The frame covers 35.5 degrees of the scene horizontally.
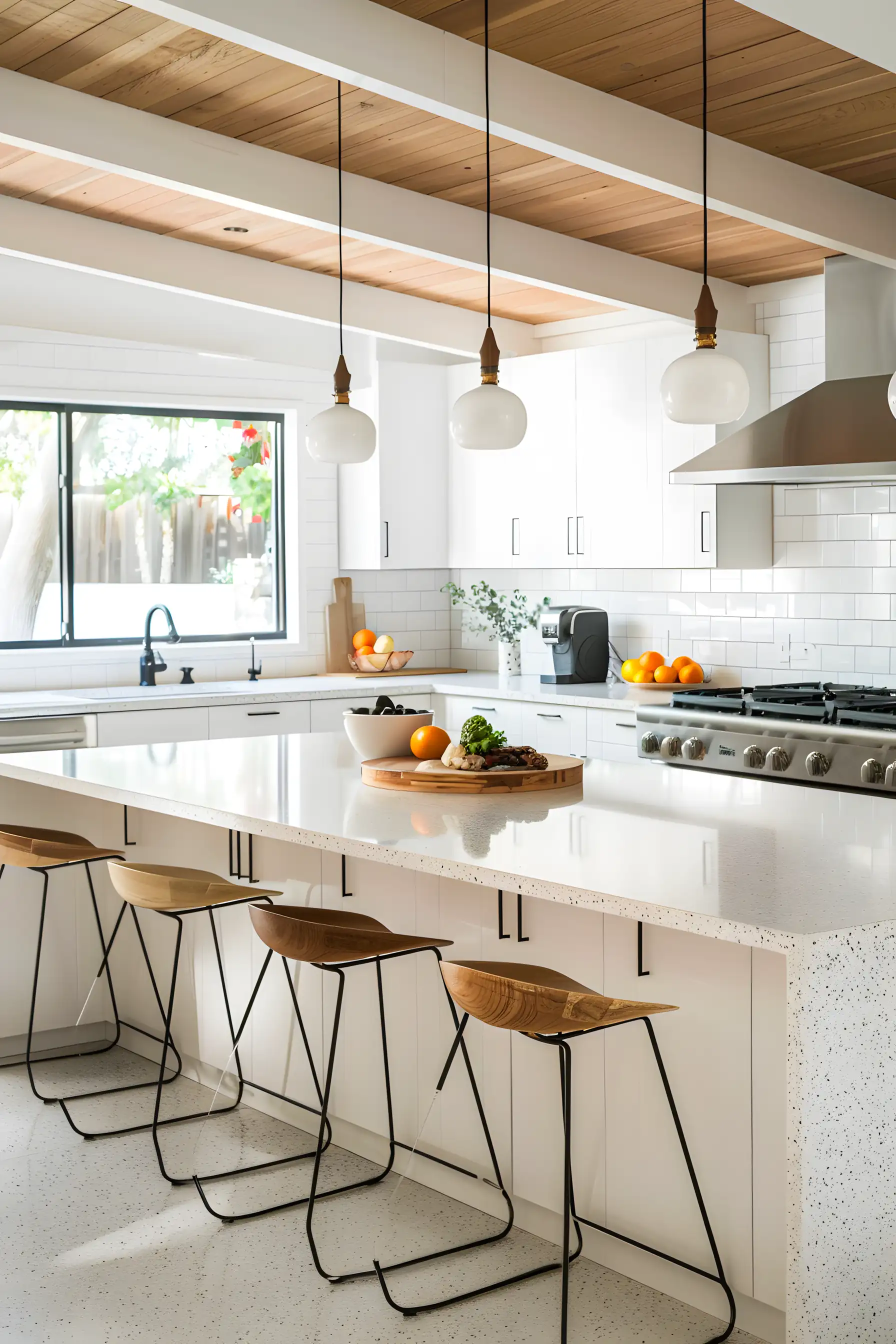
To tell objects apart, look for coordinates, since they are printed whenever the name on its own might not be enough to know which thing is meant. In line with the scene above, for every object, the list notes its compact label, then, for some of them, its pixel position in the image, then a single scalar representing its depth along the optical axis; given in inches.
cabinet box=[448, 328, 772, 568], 225.0
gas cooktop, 178.1
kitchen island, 88.0
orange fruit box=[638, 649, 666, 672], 239.1
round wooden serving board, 137.8
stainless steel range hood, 188.9
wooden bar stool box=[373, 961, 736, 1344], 91.5
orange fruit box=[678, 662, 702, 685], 233.9
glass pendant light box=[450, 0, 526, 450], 129.3
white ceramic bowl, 152.3
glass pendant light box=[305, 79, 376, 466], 146.9
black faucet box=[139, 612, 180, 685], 244.1
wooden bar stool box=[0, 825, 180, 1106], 148.3
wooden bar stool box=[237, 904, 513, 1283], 113.3
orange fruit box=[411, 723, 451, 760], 148.3
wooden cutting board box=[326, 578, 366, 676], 273.4
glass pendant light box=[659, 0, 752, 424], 114.8
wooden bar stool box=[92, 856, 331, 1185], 128.3
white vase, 267.3
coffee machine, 245.3
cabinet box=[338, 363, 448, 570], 263.1
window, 241.9
